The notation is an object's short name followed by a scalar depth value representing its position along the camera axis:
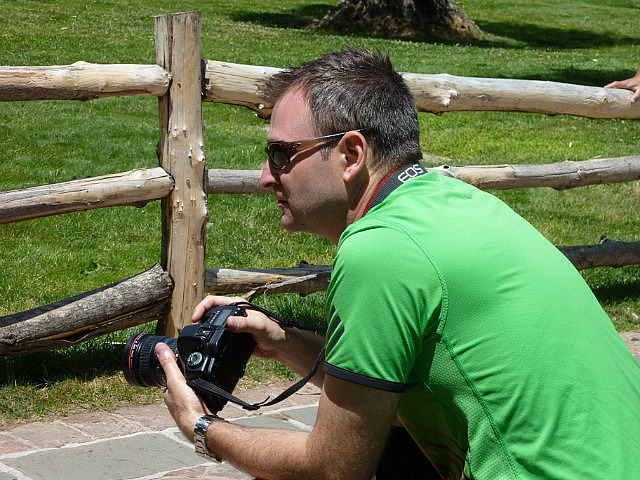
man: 3.59
